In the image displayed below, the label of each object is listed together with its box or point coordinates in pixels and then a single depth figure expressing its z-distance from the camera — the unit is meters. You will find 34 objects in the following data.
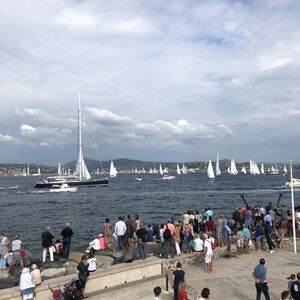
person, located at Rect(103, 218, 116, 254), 16.91
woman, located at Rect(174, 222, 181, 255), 14.74
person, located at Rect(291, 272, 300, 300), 9.26
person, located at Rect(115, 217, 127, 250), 16.16
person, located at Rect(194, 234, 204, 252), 14.87
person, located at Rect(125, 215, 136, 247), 16.86
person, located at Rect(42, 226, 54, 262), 15.44
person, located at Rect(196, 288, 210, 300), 8.38
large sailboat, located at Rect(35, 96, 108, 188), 102.04
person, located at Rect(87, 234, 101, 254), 16.02
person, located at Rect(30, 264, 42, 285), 10.99
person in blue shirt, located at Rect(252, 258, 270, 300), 10.29
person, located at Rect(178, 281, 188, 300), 9.95
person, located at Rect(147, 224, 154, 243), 16.45
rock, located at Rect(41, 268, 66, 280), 13.18
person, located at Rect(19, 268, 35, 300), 10.46
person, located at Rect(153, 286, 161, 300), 8.64
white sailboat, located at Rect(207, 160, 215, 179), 146.75
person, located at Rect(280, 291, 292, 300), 8.37
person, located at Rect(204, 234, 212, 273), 13.25
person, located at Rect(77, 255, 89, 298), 11.07
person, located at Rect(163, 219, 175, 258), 14.47
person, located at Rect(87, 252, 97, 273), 12.32
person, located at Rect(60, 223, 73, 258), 16.05
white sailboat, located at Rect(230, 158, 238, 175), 183.38
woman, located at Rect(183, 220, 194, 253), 15.46
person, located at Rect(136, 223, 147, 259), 14.32
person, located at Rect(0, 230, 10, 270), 14.81
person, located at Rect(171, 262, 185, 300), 10.64
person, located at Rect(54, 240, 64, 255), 16.69
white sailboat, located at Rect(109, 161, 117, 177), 191.76
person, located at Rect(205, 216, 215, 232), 16.86
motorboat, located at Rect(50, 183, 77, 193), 92.00
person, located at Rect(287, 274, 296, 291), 9.45
